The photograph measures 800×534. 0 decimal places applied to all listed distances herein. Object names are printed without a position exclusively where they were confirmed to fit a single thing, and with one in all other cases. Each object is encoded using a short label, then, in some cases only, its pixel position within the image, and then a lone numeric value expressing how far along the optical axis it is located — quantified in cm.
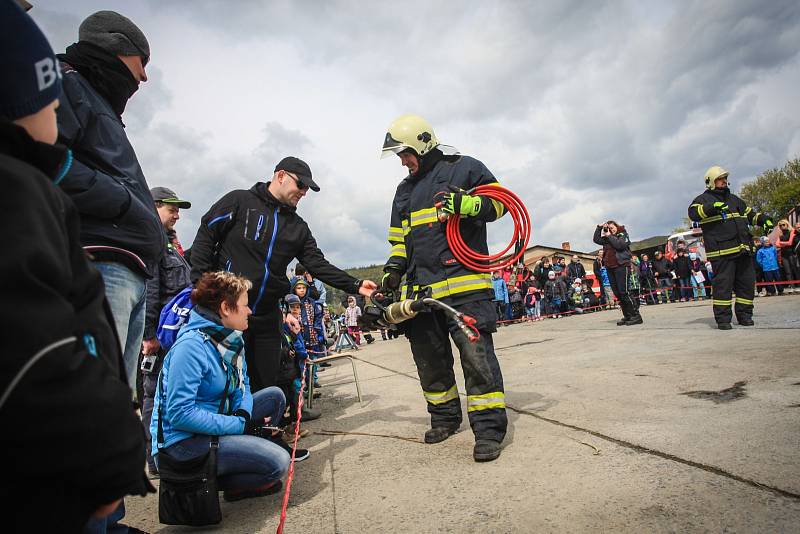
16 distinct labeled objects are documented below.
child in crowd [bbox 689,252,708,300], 1457
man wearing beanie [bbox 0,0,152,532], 71
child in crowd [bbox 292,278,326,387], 795
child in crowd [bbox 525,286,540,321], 1641
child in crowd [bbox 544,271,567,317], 1550
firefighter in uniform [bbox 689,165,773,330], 599
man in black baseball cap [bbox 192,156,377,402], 338
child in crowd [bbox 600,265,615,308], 1520
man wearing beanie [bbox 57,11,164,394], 175
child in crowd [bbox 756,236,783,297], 1212
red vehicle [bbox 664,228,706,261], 1609
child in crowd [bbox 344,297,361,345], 1614
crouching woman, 230
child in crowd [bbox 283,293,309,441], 452
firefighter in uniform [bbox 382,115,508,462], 288
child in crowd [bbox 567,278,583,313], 1522
